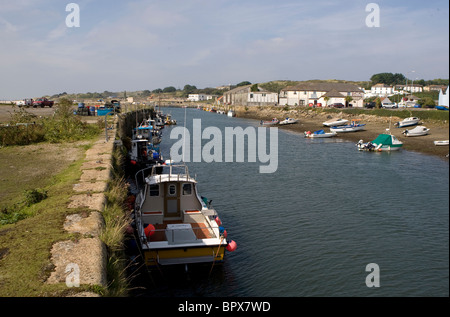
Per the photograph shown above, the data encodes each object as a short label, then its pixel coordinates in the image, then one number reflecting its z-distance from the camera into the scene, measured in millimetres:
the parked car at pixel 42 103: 62188
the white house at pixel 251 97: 130000
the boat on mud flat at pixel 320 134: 61156
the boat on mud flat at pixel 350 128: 63594
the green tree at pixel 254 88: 146250
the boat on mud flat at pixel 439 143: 39431
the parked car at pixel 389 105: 82806
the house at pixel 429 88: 117875
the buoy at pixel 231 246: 14639
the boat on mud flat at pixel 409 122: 55969
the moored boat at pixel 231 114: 121438
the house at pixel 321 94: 100125
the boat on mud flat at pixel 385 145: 43719
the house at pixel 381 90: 131188
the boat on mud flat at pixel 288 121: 84750
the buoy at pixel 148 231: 14438
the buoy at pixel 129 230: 14023
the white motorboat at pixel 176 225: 13852
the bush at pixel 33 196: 13578
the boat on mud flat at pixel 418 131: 49781
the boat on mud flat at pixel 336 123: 71188
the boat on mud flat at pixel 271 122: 87500
